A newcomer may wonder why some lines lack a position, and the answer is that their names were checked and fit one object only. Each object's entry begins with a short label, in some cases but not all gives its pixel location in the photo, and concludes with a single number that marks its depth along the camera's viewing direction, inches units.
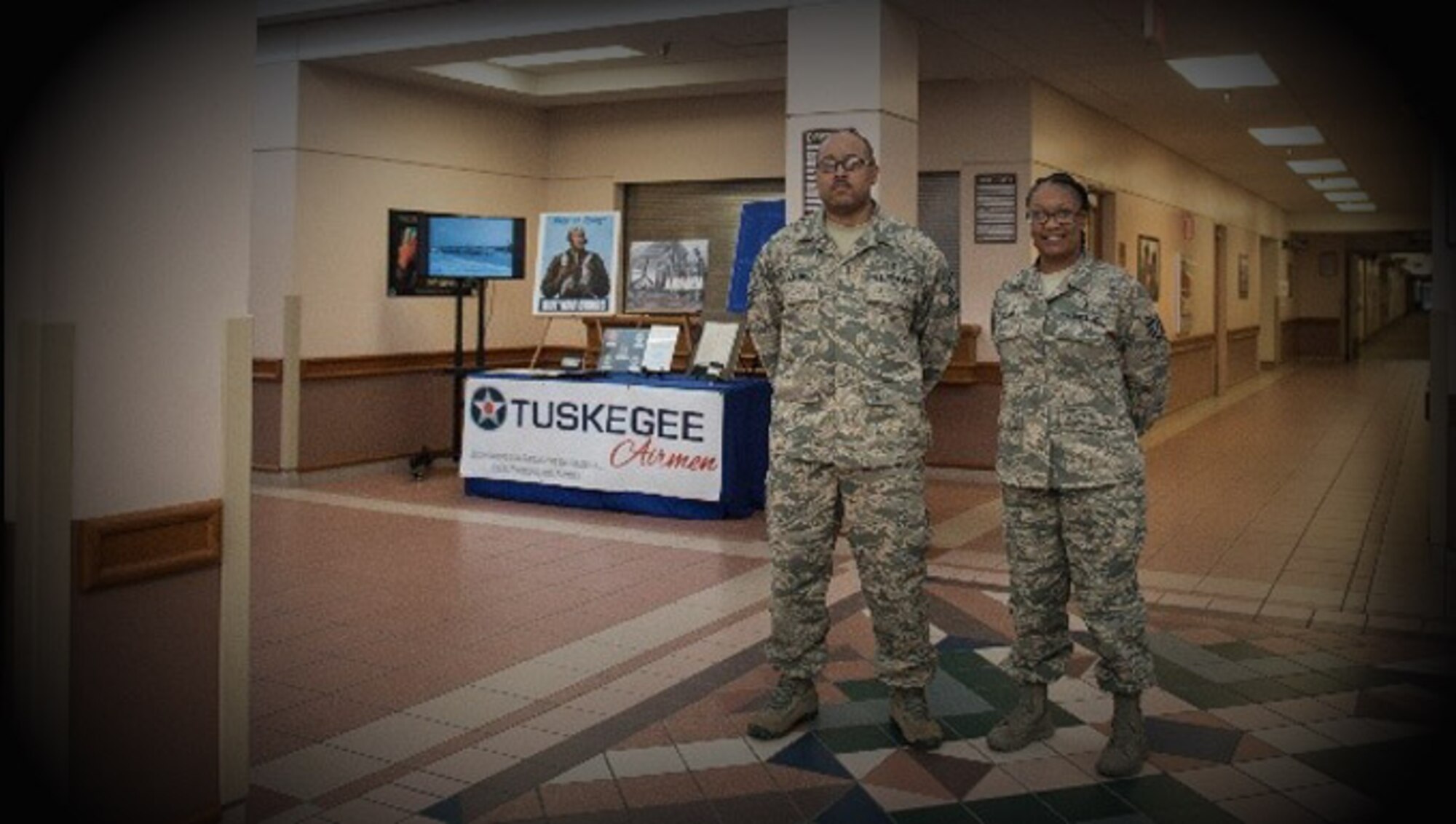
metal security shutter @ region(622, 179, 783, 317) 410.6
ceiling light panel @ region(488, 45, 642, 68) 365.1
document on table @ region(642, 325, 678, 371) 316.8
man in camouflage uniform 136.9
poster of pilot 343.6
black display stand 359.9
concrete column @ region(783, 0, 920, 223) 271.4
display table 287.9
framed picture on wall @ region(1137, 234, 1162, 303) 479.2
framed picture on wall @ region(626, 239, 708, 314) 356.5
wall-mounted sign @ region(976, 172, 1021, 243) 357.7
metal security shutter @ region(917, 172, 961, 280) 369.7
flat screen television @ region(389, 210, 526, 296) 354.9
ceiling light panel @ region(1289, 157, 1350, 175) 584.7
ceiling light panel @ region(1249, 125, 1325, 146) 485.1
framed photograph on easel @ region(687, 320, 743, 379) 304.2
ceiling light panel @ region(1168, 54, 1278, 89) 357.1
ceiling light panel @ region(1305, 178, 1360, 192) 669.9
